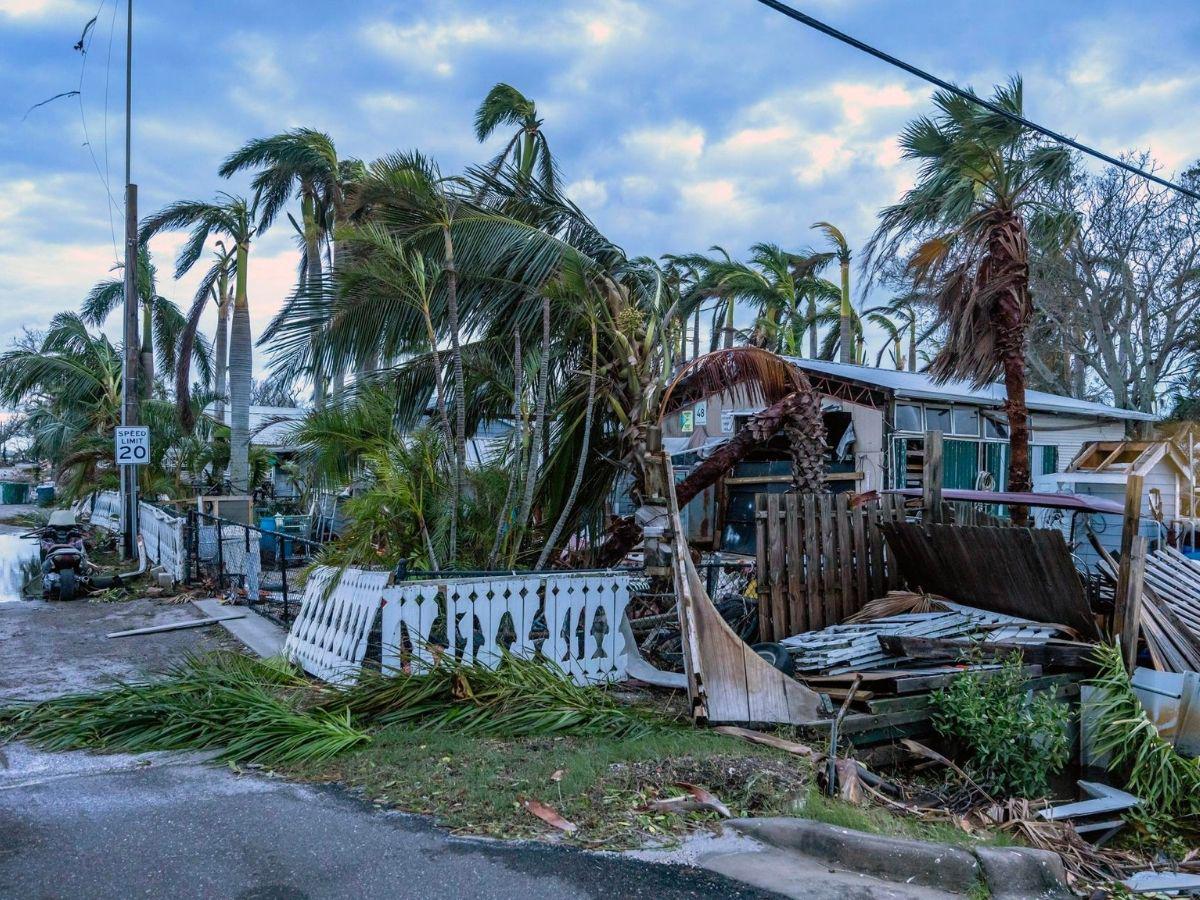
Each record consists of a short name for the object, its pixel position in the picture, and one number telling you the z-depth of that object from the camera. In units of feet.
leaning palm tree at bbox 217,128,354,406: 61.29
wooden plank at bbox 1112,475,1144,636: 21.01
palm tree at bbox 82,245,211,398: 76.02
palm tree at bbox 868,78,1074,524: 34.12
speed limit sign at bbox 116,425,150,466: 48.01
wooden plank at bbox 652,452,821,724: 19.86
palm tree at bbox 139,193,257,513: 55.83
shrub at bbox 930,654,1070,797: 19.16
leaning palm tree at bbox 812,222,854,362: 81.92
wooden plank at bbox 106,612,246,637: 31.32
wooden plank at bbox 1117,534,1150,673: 21.09
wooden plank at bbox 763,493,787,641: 24.89
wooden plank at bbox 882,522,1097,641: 22.43
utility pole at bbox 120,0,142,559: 52.70
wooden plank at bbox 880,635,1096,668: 21.77
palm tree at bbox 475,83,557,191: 62.08
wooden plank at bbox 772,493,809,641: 25.20
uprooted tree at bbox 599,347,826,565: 31.53
